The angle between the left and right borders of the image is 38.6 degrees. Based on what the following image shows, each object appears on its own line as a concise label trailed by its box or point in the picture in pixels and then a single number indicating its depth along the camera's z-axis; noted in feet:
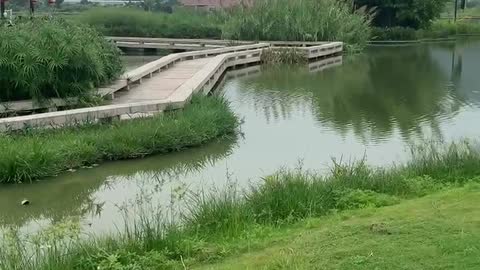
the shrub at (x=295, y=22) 95.86
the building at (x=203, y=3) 158.96
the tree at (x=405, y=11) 123.24
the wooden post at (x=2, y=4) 77.88
